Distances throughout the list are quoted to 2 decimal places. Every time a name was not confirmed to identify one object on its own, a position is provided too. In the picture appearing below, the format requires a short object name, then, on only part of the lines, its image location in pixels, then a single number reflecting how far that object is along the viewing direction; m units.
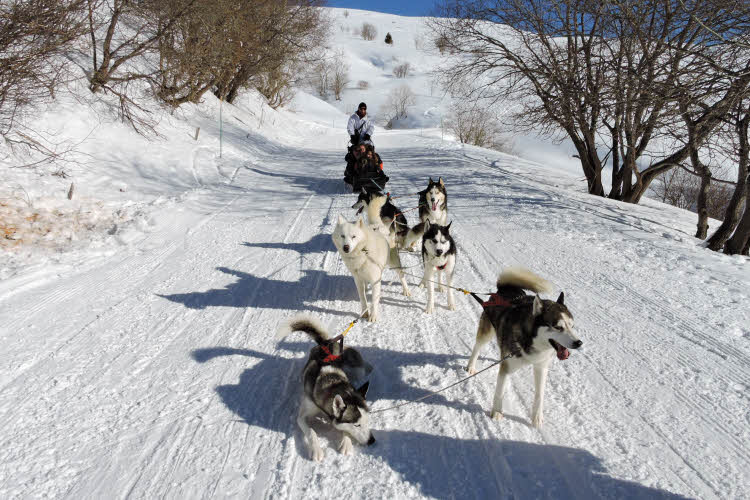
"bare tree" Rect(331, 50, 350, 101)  55.03
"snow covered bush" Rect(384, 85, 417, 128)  47.42
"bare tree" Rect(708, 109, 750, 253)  7.07
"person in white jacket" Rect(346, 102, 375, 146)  10.28
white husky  4.09
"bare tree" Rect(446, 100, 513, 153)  25.62
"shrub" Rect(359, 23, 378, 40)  83.96
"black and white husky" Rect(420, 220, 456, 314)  4.20
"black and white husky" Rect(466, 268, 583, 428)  2.47
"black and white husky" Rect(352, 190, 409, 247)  5.99
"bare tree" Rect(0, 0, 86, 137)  5.51
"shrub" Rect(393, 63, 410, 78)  64.06
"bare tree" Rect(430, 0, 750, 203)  6.59
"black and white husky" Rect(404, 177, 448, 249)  6.46
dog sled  8.91
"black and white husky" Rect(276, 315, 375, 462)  2.59
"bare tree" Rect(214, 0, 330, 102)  16.81
